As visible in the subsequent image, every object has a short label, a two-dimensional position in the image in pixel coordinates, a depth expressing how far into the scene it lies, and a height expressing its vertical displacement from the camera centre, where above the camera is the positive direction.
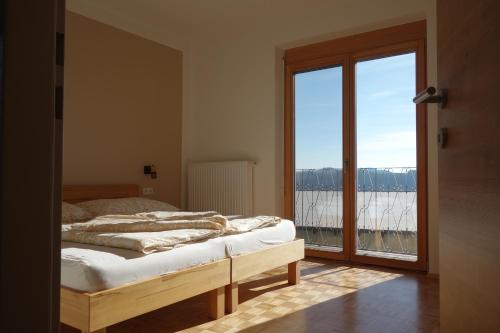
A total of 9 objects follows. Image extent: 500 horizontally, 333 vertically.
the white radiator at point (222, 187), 4.52 -0.13
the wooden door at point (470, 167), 0.68 +0.02
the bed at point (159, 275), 1.73 -0.51
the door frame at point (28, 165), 0.44 +0.01
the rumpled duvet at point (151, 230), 2.08 -0.32
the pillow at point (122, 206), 3.50 -0.28
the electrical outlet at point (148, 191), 4.49 -0.17
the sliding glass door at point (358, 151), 3.82 +0.26
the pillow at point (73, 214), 3.15 -0.31
